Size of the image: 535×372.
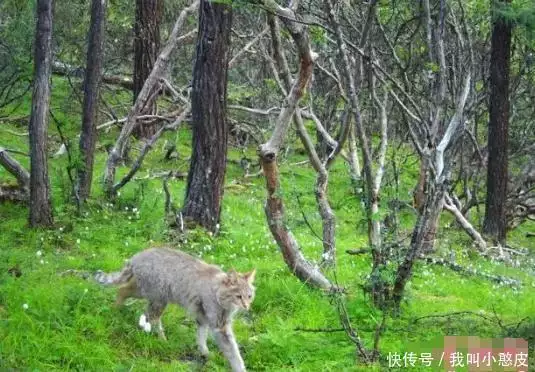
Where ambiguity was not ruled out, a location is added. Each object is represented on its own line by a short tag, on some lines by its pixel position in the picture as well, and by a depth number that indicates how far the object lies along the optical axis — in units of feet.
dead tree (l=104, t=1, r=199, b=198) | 48.16
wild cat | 24.97
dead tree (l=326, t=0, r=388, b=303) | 27.68
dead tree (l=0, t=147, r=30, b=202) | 42.16
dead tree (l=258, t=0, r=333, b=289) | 29.71
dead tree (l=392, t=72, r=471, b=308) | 27.40
